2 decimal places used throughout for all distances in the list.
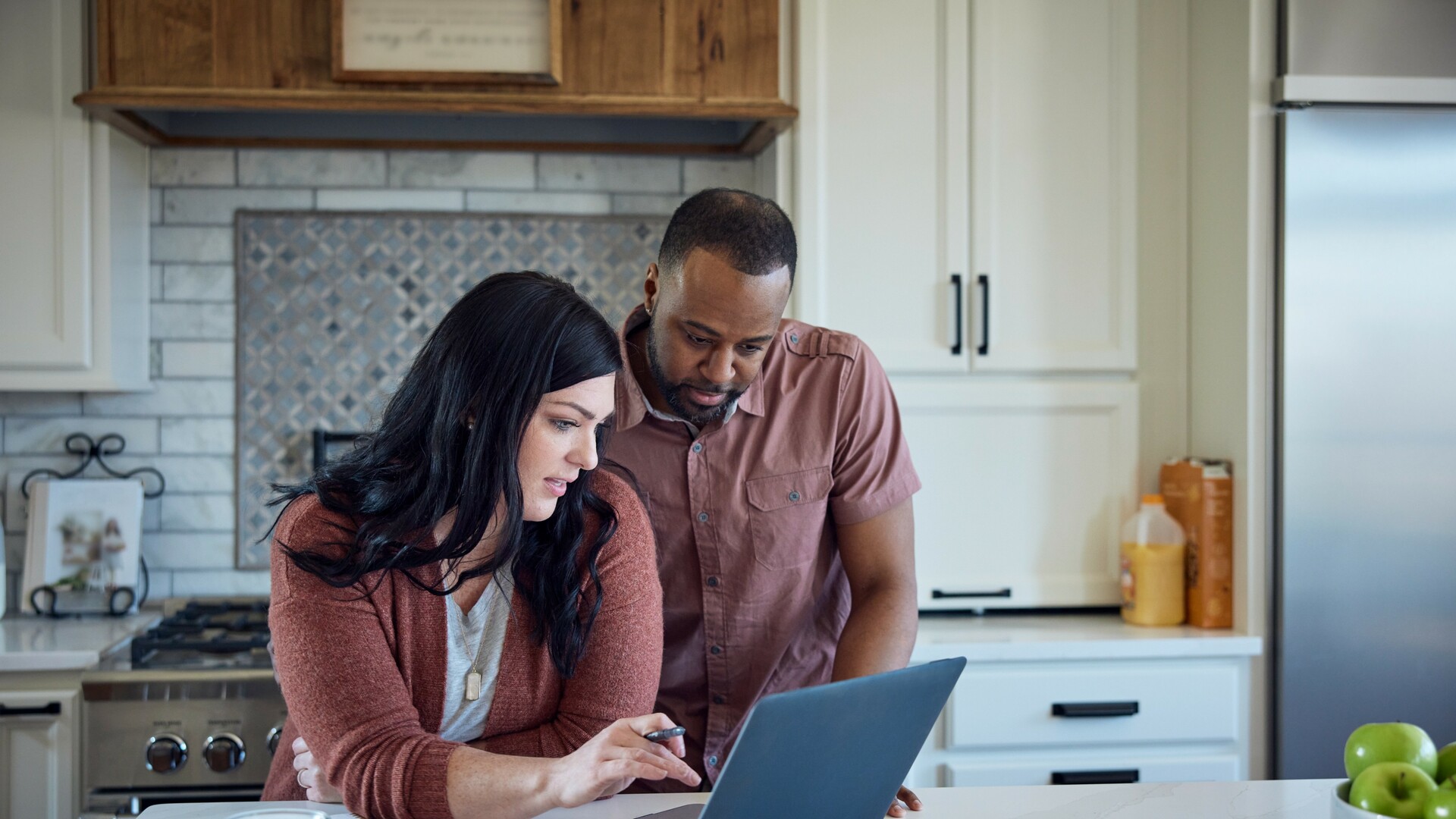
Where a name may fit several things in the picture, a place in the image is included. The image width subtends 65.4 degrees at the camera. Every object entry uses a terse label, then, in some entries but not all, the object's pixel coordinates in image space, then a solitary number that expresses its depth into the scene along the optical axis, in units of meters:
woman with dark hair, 1.21
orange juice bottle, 2.43
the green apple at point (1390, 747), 1.03
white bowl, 1.03
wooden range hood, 2.26
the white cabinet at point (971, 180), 2.42
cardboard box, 2.37
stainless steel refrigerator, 2.28
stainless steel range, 2.18
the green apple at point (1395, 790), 1.00
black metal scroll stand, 2.66
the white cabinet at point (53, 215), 2.33
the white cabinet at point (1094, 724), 2.28
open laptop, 0.90
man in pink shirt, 1.68
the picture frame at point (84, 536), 2.59
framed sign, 2.26
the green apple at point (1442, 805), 0.95
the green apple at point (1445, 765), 1.03
